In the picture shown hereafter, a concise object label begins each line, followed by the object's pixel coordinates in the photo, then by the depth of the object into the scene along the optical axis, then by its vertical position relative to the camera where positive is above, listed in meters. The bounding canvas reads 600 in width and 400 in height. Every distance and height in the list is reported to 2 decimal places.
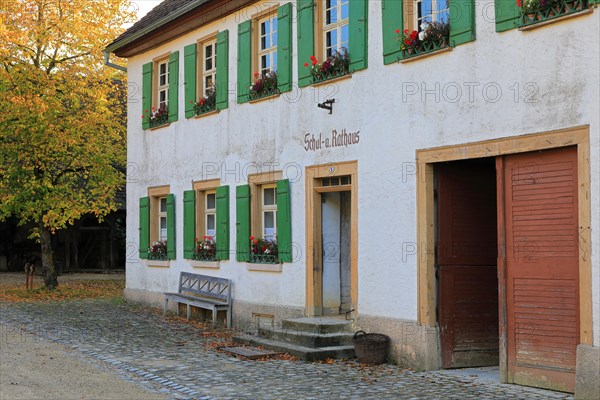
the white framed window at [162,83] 17.91 +3.40
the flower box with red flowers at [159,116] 17.61 +2.66
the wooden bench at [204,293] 14.88 -1.00
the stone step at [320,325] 11.76 -1.22
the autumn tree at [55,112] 20.64 +3.24
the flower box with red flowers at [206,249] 15.67 -0.18
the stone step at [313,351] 11.20 -1.53
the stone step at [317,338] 11.52 -1.39
